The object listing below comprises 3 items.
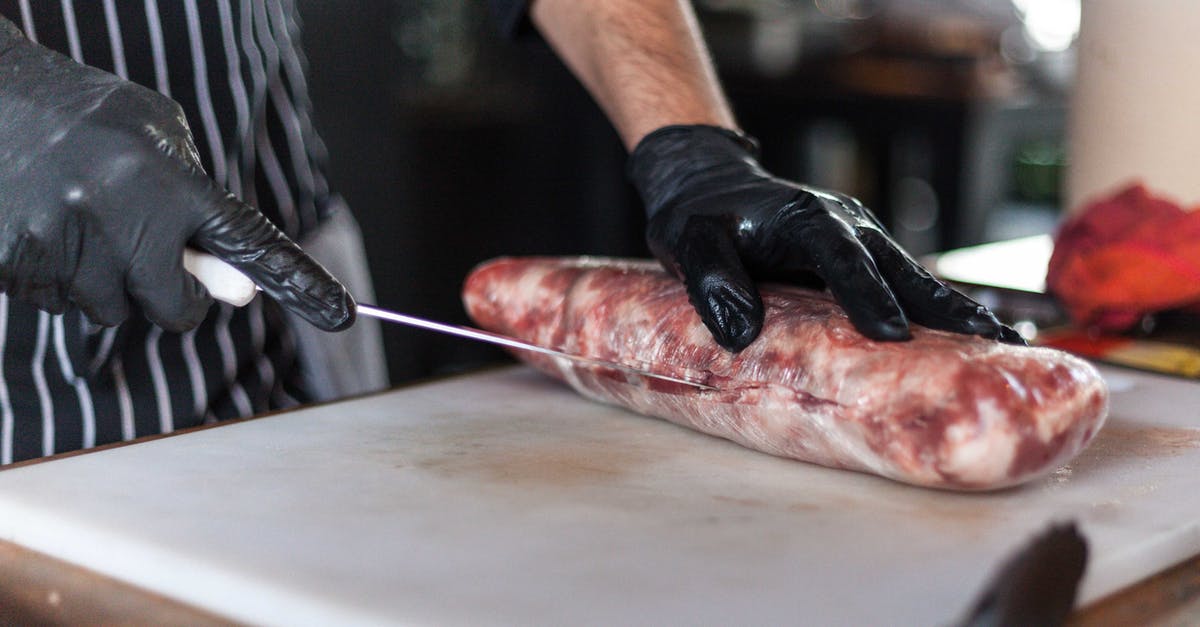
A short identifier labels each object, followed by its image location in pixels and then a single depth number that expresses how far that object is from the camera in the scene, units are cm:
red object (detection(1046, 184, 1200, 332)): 151
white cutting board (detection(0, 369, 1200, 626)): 77
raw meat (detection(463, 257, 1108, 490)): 93
